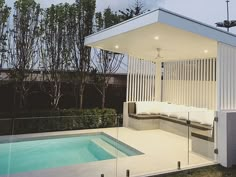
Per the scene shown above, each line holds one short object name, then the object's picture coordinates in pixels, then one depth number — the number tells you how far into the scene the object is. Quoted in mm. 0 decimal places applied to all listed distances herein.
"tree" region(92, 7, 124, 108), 8578
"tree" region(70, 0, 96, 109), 8164
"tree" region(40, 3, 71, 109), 7832
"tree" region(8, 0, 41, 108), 7348
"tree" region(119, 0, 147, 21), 9273
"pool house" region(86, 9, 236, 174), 4409
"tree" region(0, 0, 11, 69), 7109
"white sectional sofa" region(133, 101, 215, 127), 6948
